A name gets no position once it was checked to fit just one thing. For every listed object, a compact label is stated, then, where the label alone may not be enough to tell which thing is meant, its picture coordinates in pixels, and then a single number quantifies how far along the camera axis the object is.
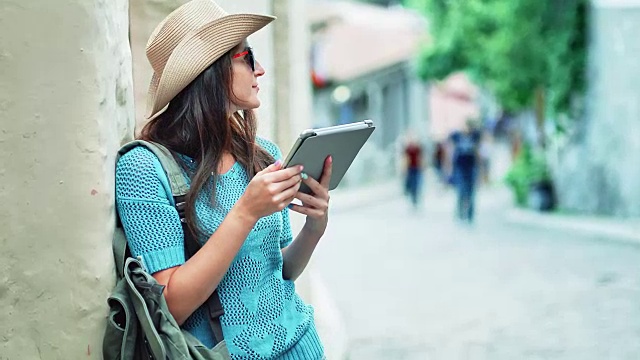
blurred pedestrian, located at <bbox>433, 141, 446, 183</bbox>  27.22
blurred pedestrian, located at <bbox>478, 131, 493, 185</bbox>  28.52
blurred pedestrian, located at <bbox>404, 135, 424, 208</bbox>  20.84
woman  2.14
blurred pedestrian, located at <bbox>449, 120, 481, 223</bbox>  16.73
